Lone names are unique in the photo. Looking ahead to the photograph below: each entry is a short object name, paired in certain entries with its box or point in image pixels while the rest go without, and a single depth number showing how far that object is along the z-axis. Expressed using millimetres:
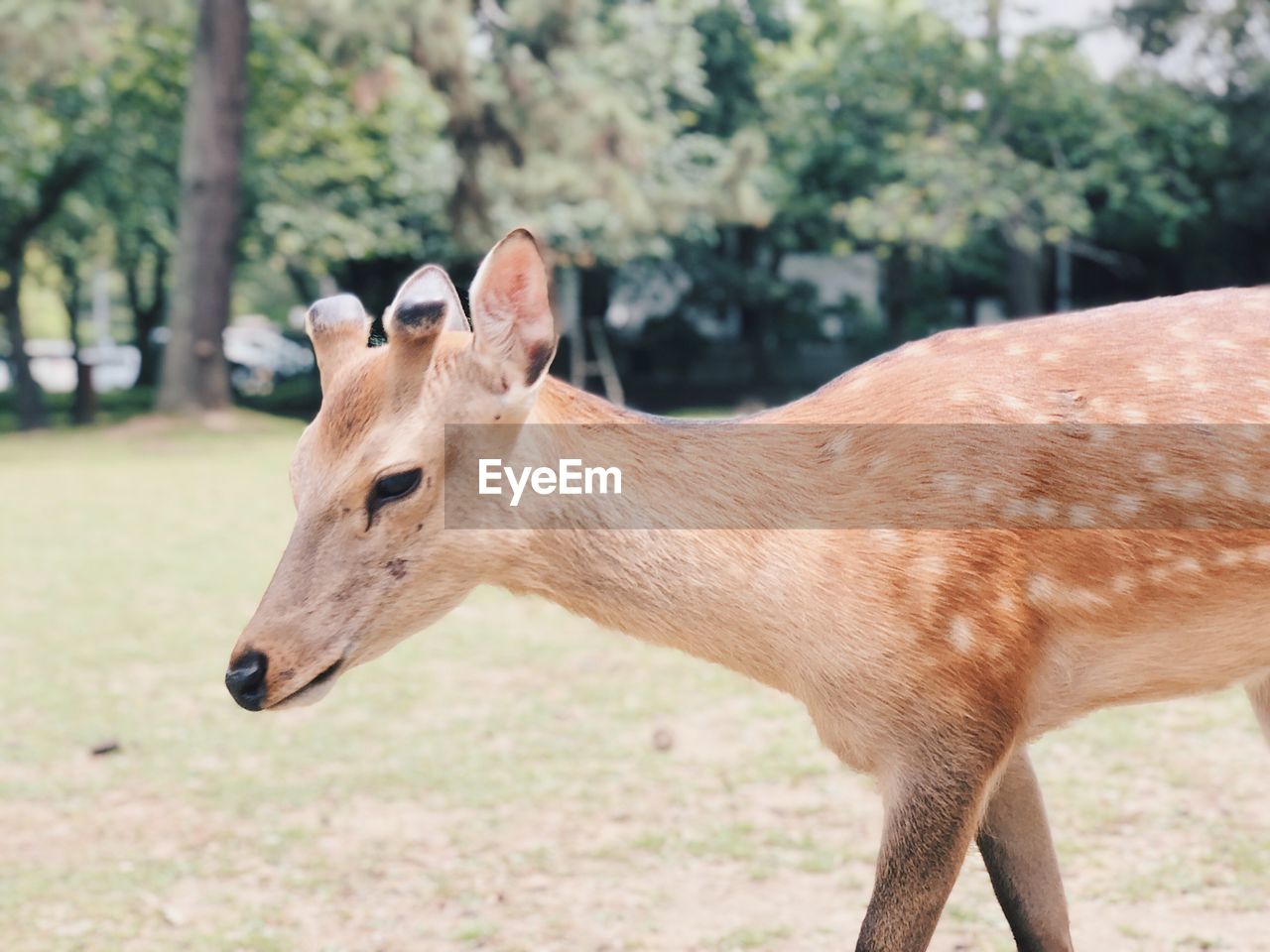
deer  2654
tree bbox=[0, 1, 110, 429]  17969
